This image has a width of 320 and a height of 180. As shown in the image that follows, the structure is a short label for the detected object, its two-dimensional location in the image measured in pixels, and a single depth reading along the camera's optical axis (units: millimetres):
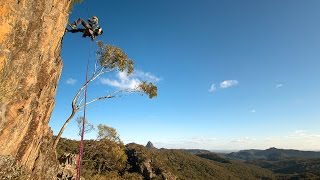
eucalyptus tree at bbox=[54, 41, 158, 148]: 16860
